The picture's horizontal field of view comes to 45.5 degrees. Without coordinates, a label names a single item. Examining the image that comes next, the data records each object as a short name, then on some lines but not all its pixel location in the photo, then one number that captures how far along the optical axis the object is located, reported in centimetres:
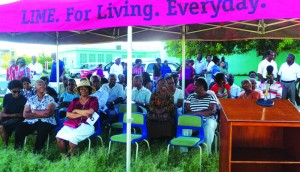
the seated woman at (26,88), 712
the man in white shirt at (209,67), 1278
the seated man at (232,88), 772
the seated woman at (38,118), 577
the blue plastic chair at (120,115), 633
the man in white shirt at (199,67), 1320
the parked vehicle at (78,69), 2319
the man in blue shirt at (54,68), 1115
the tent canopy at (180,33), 684
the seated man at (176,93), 697
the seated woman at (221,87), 712
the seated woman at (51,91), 770
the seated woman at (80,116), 537
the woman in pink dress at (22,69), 1054
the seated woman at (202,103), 579
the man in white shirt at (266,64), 981
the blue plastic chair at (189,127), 505
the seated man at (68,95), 713
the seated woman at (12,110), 608
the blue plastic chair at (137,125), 527
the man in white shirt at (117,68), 1423
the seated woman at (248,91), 628
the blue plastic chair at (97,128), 566
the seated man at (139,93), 752
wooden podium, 309
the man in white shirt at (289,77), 962
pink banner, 362
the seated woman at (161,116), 584
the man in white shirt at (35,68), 1236
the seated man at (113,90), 811
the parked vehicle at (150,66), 1699
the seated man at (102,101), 674
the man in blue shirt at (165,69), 1387
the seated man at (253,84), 704
